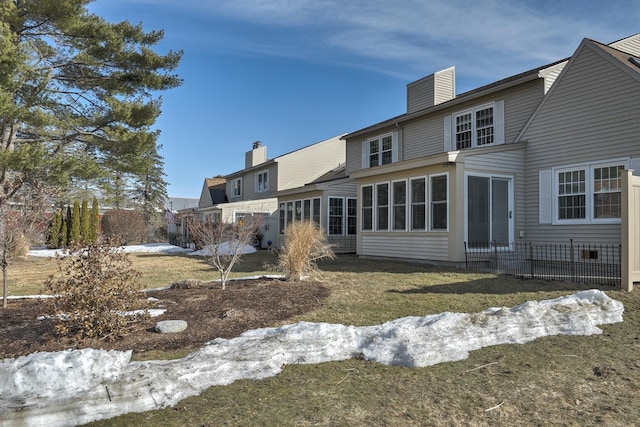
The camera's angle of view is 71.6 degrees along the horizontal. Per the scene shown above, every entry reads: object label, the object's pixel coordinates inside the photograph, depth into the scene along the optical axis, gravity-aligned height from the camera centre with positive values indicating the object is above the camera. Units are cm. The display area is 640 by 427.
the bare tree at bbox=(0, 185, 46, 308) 740 +14
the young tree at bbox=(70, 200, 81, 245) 2692 +33
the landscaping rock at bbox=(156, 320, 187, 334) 538 -123
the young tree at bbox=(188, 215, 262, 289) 911 -24
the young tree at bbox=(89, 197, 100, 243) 2795 +42
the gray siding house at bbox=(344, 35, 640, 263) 1088 +165
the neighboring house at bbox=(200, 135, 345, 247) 2559 +320
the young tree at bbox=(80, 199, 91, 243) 2773 +40
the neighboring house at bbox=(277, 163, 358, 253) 1920 +83
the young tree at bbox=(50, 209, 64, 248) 2644 -10
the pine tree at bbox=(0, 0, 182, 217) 1338 +459
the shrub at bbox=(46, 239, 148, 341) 512 -86
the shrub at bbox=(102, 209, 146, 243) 3008 +24
